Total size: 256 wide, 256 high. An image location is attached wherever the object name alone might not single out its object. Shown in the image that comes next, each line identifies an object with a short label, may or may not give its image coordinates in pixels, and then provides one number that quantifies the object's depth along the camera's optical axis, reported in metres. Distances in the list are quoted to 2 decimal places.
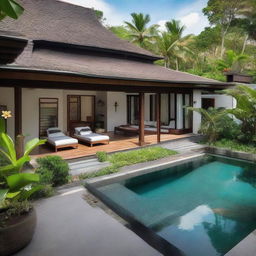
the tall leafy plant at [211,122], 10.80
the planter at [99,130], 13.94
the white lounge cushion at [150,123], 15.52
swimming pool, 4.45
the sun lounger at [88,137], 10.20
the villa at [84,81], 7.42
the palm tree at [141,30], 26.92
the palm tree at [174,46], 25.16
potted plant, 3.21
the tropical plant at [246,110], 9.98
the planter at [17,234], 3.18
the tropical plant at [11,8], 1.76
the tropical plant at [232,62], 20.59
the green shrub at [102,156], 8.24
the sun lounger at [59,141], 9.24
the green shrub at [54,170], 5.79
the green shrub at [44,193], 5.26
